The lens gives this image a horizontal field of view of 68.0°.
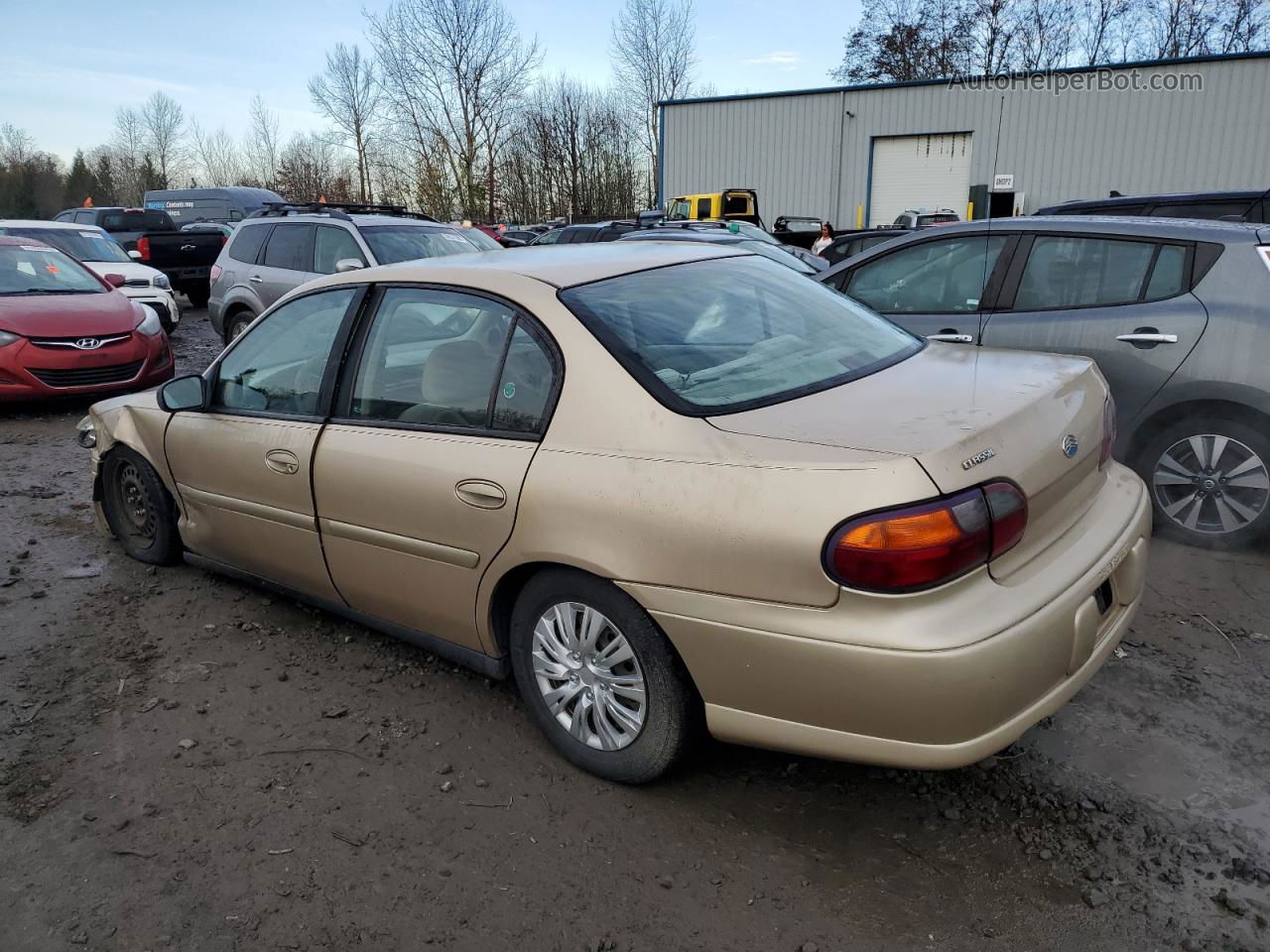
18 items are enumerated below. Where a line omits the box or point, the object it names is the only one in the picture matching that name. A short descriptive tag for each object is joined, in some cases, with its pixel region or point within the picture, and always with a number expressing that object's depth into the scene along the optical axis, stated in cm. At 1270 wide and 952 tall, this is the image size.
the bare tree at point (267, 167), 5694
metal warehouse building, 2580
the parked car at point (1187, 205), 767
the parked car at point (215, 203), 3008
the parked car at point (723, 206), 2600
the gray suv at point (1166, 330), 440
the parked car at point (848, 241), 1149
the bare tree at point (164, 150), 6059
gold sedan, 221
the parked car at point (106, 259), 1213
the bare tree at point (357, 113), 4841
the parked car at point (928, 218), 1897
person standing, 1824
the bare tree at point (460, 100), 4497
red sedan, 814
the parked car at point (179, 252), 1733
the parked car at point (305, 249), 940
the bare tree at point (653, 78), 5159
